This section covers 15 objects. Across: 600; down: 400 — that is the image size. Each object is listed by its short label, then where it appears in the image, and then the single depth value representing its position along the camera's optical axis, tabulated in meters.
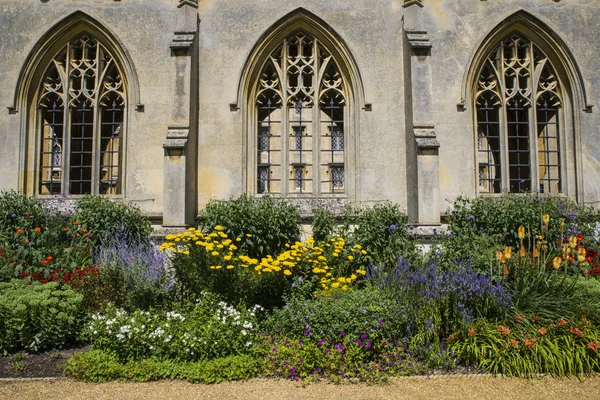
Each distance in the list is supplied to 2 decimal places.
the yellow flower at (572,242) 5.68
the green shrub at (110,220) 8.54
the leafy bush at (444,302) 5.63
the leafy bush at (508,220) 8.32
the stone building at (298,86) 9.84
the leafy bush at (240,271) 6.43
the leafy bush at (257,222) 8.10
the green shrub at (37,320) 5.57
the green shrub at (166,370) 4.95
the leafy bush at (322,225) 8.77
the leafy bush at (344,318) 5.26
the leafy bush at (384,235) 8.07
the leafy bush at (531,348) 5.02
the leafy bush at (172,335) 5.27
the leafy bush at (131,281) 6.64
